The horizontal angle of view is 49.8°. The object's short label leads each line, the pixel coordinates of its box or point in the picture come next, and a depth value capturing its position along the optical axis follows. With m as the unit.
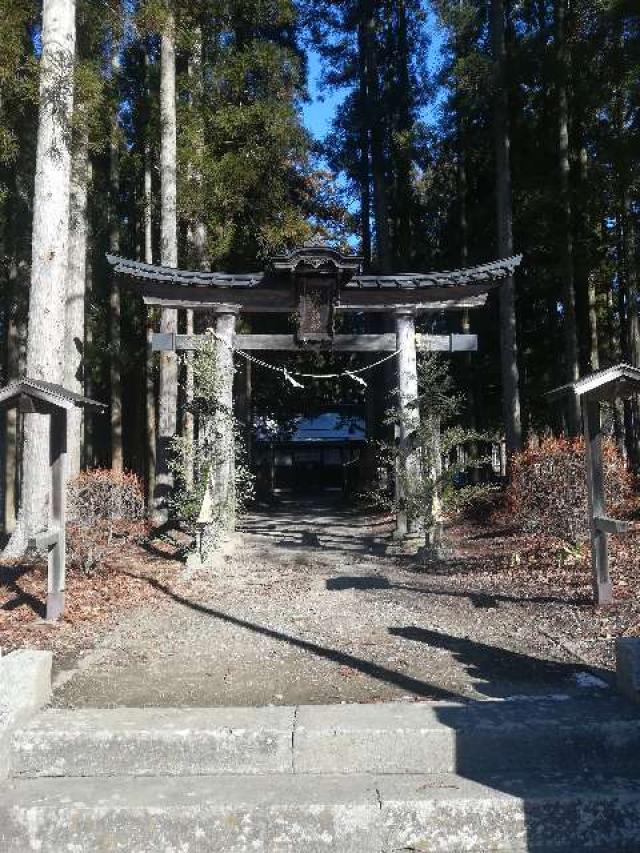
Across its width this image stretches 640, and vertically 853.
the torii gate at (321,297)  10.16
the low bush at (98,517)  7.59
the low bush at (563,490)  8.14
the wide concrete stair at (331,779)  3.12
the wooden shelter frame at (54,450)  6.16
